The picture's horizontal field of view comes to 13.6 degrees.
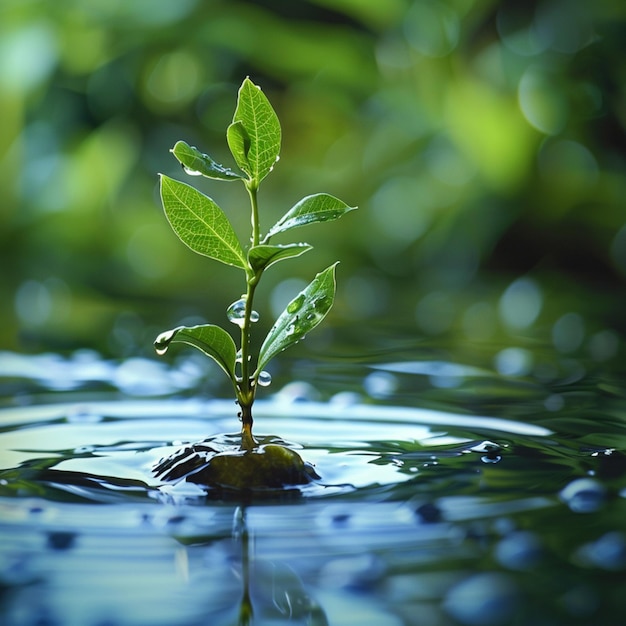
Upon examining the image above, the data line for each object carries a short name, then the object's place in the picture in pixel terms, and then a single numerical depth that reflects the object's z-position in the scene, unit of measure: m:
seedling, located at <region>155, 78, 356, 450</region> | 0.72
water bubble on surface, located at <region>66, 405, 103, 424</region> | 0.81
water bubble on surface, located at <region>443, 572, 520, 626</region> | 0.65
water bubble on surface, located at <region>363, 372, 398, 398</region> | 0.87
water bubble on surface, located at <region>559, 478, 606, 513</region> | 0.71
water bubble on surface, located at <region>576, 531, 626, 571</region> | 0.67
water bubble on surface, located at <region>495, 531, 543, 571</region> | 0.67
